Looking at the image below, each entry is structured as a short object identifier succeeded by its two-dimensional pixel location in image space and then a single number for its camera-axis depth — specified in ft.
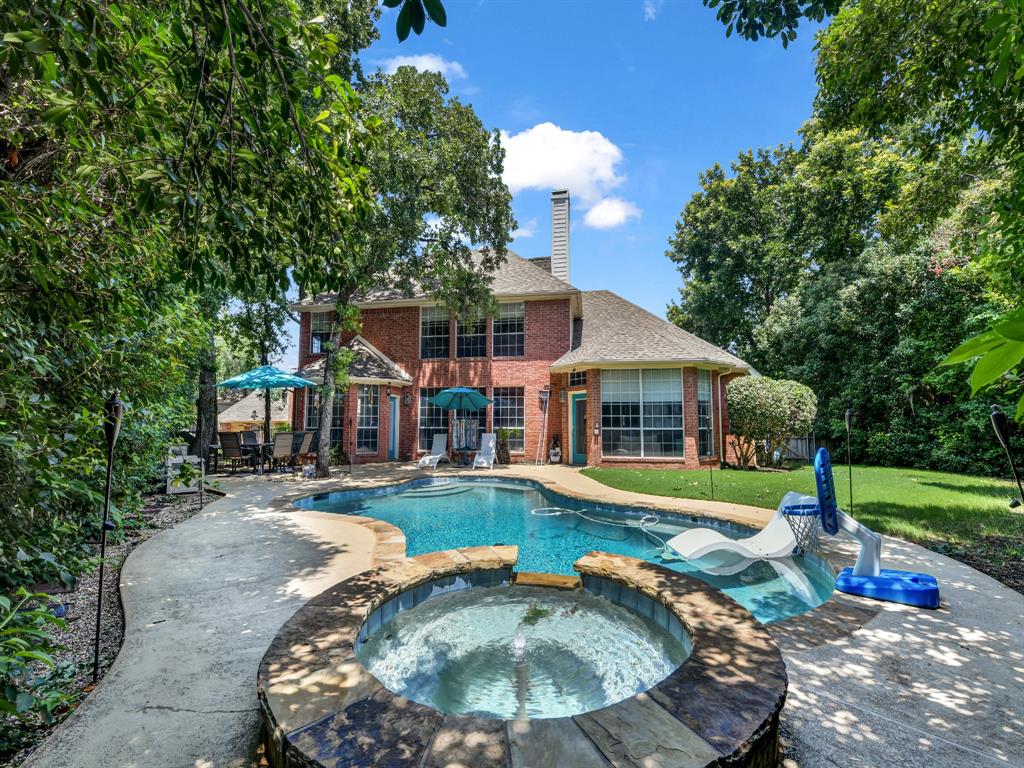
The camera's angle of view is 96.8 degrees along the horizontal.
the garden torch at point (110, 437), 9.82
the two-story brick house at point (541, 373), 45.75
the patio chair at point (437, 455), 45.75
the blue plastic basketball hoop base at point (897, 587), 12.74
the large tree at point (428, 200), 36.69
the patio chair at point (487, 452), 46.01
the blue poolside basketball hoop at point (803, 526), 16.97
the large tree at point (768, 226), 55.98
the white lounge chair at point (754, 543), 17.19
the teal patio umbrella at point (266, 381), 38.91
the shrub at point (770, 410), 44.47
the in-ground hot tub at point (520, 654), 10.28
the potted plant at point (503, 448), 47.80
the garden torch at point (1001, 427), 12.25
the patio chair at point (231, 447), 41.60
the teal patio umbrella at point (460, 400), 45.32
